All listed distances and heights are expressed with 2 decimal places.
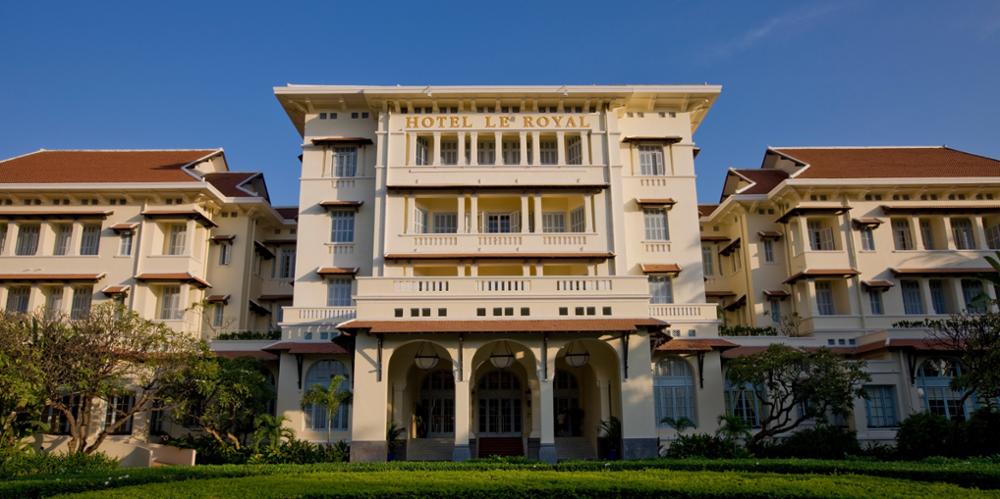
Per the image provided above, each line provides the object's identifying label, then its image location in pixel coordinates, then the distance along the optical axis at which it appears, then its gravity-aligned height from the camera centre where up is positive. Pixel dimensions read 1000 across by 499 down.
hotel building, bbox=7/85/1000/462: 25.17 +6.99
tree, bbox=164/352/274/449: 21.91 +0.78
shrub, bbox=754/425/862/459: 21.89 -0.97
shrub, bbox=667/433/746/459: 21.50 -0.99
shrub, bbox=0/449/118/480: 17.27 -1.10
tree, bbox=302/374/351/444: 21.69 +0.66
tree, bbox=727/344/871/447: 21.23 +1.11
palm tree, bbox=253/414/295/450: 21.73 -0.37
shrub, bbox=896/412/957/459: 20.50 -0.71
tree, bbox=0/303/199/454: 20.16 +1.91
